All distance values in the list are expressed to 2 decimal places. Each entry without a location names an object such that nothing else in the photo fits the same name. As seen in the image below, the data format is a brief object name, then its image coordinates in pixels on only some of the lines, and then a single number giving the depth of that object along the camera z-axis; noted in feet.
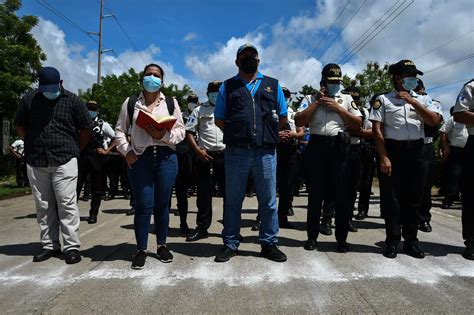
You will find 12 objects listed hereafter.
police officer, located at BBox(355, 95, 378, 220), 23.85
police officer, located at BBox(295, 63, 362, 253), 15.20
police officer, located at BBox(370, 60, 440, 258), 14.83
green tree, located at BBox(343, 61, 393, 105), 113.29
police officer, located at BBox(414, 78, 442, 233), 18.74
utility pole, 106.74
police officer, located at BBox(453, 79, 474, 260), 14.74
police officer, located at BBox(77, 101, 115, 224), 23.04
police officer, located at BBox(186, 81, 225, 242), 18.07
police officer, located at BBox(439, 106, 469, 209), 27.58
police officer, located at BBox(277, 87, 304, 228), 20.93
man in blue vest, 13.89
